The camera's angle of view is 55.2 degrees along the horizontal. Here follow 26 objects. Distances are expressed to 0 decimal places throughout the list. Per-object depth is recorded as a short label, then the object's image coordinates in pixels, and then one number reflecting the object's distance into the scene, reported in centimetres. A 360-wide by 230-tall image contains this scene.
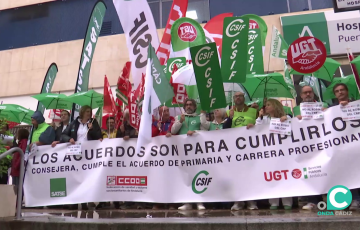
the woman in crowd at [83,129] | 671
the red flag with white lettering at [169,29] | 856
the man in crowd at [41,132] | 703
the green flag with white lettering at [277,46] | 787
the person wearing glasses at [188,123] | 617
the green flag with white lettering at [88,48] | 838
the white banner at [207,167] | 522
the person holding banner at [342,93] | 550
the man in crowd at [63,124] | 729
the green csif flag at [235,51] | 599
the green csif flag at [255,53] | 745
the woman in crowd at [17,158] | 710
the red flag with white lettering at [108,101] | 705
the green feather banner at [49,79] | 955
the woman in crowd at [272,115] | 553
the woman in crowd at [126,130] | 650
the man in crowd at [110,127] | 717
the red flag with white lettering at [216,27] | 925
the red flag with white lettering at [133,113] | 631
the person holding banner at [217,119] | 623
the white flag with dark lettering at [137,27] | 836
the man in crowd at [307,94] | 582
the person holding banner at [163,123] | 657
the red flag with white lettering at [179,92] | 725
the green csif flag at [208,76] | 572
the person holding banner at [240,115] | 596
